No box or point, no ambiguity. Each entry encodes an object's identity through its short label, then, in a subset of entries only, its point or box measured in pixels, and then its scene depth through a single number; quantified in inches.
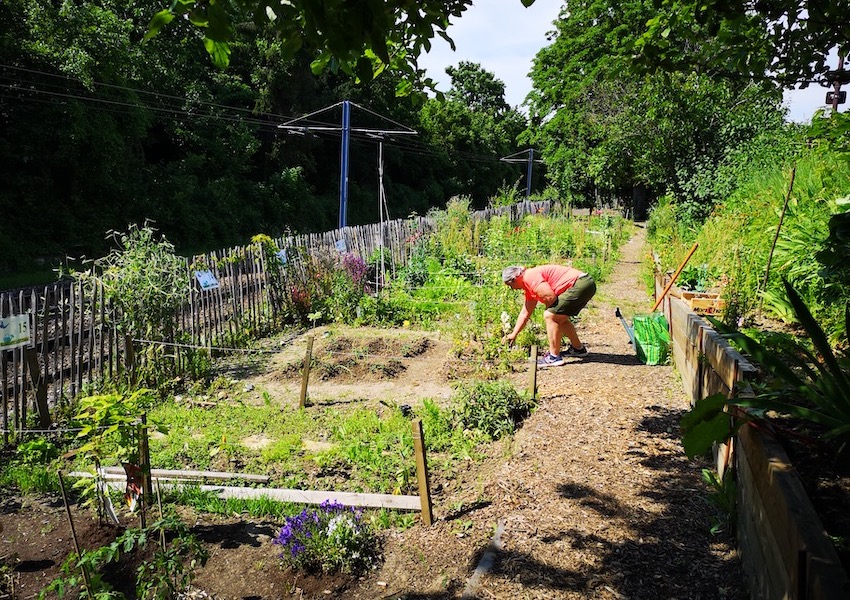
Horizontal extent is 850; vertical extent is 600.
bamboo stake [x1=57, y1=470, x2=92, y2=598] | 104.2
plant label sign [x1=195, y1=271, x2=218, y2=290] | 309.3
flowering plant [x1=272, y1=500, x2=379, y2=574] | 136.3
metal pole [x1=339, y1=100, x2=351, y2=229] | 697.0
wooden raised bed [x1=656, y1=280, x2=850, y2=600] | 69.1
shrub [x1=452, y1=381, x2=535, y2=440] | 203.8
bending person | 269.7
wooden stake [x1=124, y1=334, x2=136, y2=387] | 261.7
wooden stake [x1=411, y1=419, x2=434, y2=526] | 146.1
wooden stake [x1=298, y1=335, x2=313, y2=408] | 243.8
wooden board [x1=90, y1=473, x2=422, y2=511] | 159.2
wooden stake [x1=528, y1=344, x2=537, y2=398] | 217.5
